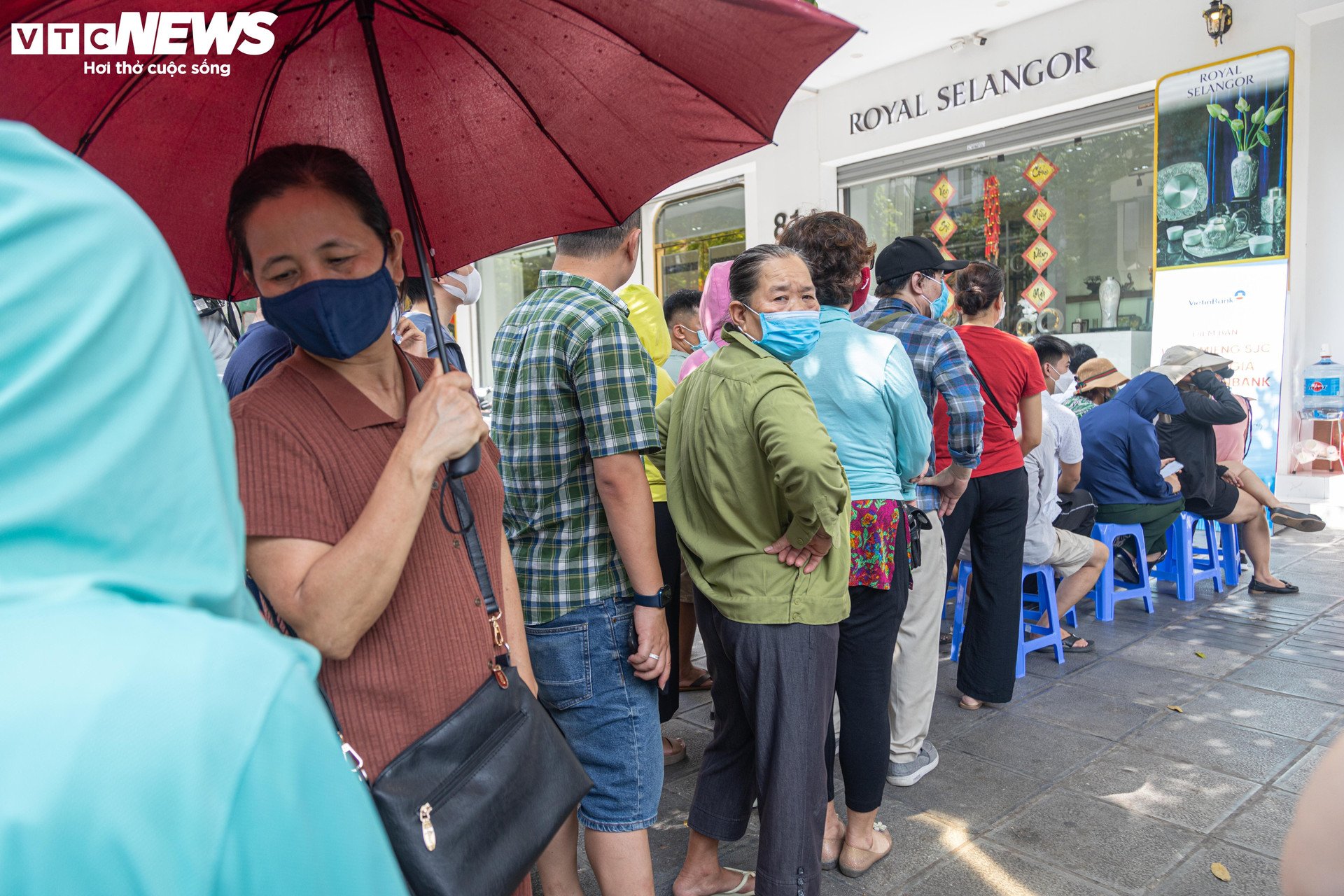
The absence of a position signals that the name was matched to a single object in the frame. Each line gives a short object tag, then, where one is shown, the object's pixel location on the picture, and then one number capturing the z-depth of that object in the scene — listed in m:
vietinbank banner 7.91
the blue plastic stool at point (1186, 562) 6.05
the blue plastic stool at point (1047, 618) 4.86
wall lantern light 7.71
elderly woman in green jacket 2.40
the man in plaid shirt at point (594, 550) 2.21
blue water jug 7.78
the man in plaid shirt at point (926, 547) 3.53
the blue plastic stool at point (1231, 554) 6.37
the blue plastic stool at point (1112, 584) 5.59
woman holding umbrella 1.28
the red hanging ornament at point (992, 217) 10.08
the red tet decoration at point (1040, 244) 9.64
